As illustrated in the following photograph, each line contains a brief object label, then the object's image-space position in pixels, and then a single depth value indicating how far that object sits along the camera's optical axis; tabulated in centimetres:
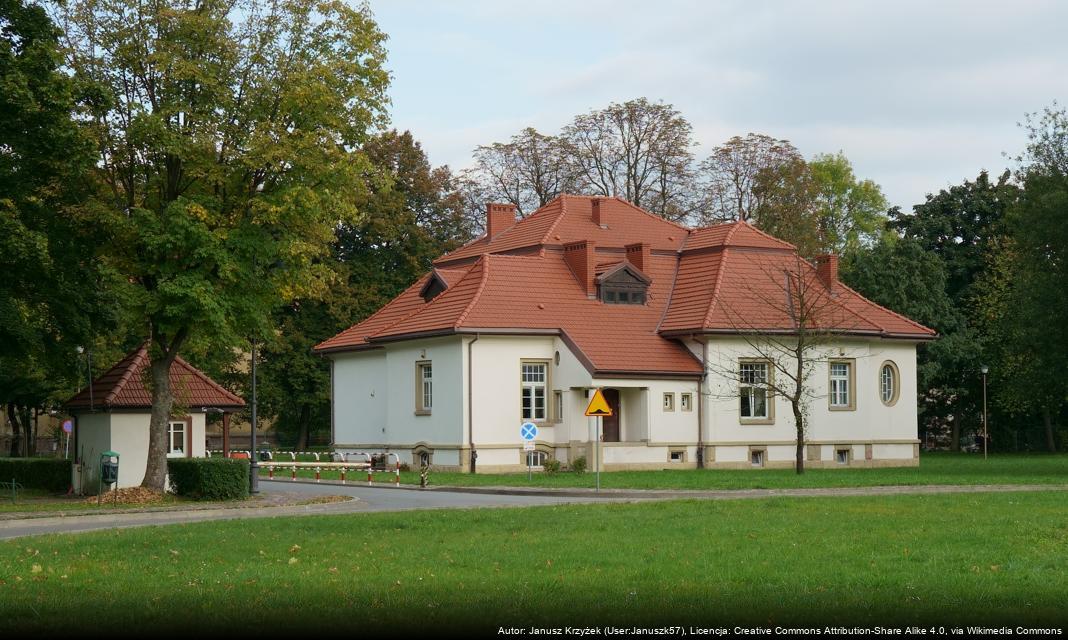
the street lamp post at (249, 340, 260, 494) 3266
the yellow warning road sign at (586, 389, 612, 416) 3254
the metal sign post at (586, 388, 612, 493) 3253
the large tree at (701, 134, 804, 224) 6838
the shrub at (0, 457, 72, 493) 3494
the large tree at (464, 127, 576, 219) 6744
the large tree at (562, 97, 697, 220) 6644
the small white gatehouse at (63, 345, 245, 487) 3322
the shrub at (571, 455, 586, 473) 4300
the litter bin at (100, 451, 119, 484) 2970
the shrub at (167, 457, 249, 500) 3055
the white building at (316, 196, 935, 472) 4494
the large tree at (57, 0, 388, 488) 2948
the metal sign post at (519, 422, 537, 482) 3781
